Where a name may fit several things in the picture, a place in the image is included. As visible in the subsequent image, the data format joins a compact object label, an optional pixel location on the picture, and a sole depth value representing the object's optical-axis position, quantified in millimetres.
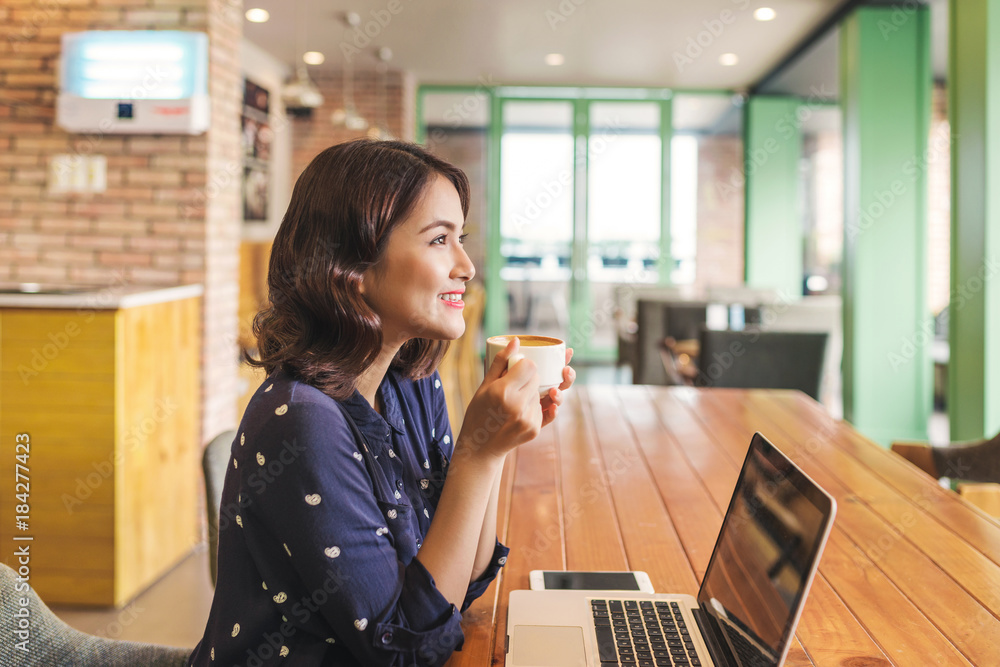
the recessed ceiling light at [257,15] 5648
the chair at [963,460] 2061
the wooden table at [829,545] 960
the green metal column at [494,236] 8344
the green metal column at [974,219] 3496
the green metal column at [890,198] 4934
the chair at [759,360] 3188
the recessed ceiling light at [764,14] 5477
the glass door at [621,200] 8383
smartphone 1093
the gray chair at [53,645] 938
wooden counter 2523
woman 820
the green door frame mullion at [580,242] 8338
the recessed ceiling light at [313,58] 6949
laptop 694
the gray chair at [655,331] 4895
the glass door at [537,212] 8391
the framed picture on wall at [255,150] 6301
